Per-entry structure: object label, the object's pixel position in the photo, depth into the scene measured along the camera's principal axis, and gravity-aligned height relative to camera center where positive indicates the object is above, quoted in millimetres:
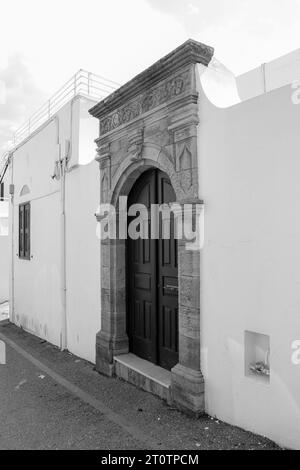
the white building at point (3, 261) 12846 -777
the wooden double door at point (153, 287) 4695 -668
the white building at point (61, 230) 6152 +176
